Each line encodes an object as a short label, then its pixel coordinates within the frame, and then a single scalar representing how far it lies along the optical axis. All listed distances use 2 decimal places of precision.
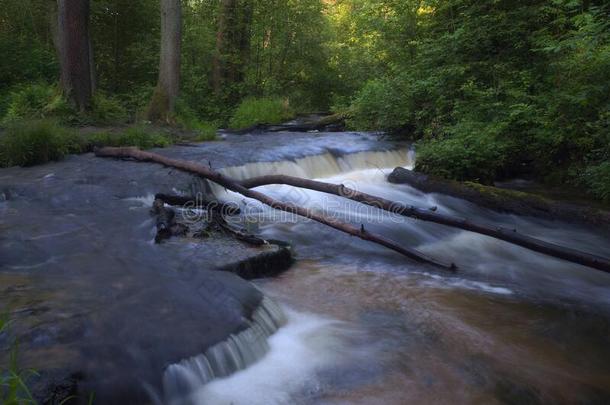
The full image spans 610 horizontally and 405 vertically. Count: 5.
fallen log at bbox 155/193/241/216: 6.39
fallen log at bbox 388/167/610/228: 6.99
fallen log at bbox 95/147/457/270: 5.02
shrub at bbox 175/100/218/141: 13.38
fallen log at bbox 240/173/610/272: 3.98
